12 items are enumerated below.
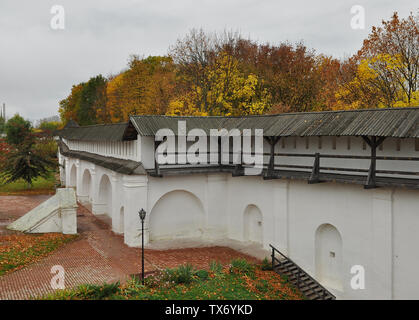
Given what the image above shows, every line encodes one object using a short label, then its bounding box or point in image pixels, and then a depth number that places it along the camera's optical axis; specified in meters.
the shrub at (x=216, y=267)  15.43
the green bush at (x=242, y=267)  15.68
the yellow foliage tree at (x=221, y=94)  32.94
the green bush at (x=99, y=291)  12.21
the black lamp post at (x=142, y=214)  13.98
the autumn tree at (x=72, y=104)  68.50
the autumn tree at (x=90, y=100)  62.31
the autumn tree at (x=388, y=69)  24.78
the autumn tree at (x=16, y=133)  39.50
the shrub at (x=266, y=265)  16.53
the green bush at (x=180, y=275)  13.98
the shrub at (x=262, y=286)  14.35
